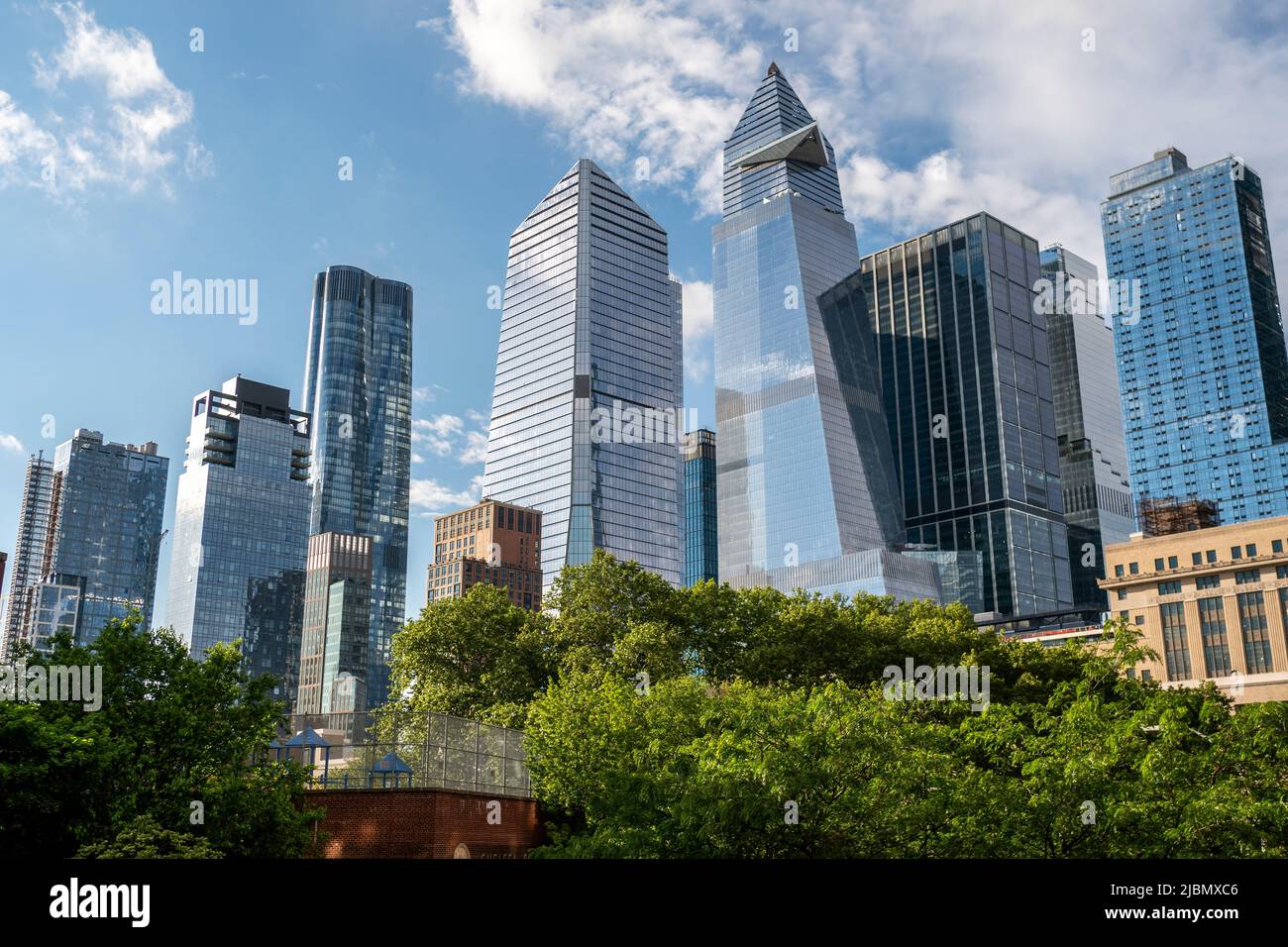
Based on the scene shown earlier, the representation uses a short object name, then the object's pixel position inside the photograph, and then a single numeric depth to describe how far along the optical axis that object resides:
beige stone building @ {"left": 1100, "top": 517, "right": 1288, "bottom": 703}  138.38
